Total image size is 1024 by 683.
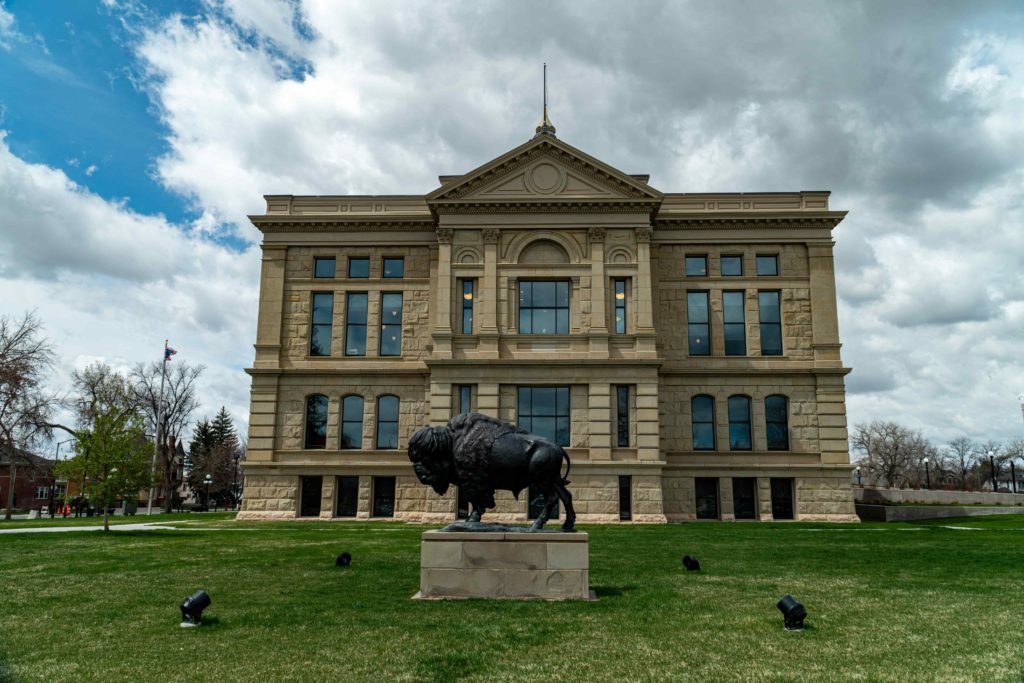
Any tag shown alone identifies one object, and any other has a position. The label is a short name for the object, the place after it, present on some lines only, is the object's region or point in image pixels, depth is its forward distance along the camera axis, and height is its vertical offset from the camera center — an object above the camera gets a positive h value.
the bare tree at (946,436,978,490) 130.25 +2.31
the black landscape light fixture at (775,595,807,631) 10.85 -2.05
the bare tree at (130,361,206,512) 70.38 +5.19
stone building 36.81 +6.51
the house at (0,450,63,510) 86.25 -3.82
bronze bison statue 13.81 +0.13
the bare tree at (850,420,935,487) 107.75 +3.14
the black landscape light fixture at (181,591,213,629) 11.27 -2.18
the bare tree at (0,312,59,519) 44.03 +3.65
